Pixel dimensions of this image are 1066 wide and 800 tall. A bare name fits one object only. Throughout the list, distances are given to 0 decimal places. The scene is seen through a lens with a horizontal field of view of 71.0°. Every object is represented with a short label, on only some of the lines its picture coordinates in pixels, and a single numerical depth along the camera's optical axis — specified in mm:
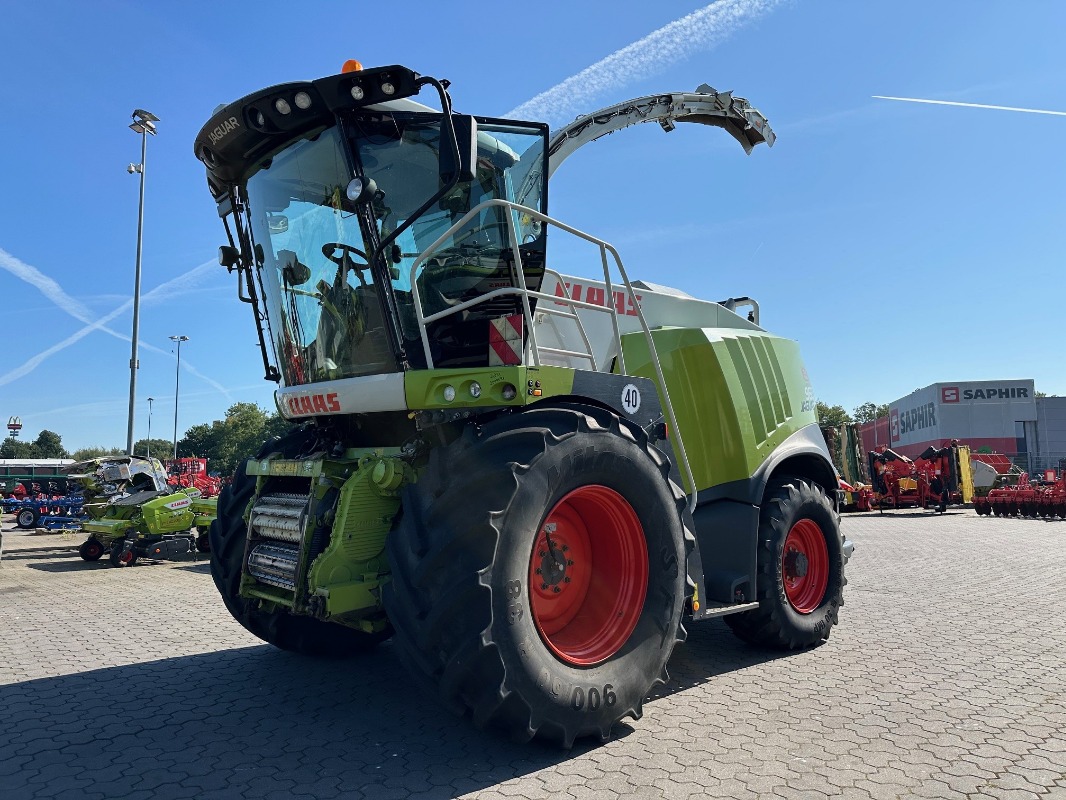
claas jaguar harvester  3430
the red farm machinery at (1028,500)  22266
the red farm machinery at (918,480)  24703
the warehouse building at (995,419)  55844
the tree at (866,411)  107750
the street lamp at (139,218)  23156
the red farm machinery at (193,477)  21391
